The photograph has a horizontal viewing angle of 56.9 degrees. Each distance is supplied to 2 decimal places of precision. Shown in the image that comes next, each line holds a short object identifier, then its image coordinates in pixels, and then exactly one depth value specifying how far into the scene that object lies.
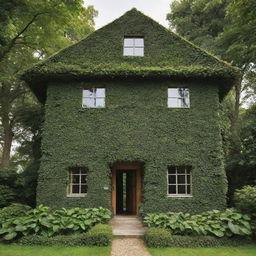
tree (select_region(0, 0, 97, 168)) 12.19
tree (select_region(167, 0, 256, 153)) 16.45
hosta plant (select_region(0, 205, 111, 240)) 8.53
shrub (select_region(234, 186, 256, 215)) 9.25
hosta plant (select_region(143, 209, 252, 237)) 8.65
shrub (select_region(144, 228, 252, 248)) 8.20
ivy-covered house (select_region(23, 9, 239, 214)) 10.96
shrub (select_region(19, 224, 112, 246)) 8.12
